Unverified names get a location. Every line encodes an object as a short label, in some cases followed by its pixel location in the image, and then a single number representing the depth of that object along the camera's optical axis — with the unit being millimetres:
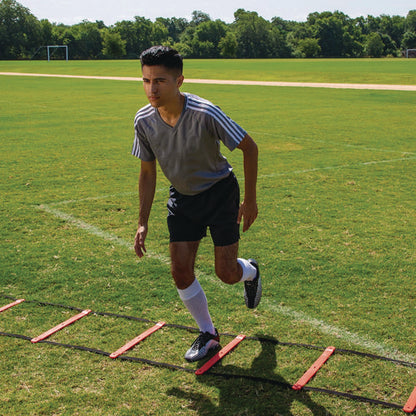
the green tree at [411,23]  149325
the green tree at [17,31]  106875
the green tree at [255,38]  128375
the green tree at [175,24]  186712
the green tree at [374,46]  120188
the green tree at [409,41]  127812
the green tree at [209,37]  123125
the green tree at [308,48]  121500
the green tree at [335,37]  129875
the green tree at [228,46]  124875
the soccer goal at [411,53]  101400
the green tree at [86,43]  111562
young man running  3248
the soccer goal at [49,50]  99825
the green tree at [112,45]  111125
